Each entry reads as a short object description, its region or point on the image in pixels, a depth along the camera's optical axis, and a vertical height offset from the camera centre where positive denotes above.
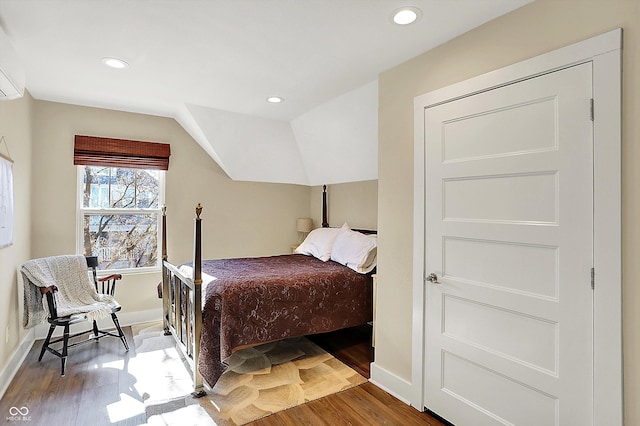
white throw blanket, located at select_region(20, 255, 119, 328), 2.85 -0.68
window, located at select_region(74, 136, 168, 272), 3.72 +0.08
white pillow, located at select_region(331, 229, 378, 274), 3.41 -0.37
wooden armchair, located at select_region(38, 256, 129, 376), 2.77 -0.86
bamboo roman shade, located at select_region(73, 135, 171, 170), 3.64 +0.66
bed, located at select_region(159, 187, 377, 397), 2.55 -0.71
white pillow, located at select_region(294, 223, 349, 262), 4.01 -0.34
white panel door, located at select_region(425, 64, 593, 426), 1.60 -0.20
